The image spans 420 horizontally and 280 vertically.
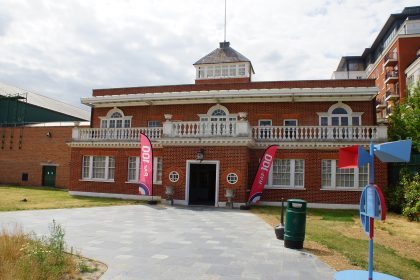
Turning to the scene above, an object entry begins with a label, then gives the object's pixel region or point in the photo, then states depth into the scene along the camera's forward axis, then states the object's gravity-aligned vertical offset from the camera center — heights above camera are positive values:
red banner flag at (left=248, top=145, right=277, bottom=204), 16.80 -0.22
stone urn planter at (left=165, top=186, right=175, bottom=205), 18.05 -1.37
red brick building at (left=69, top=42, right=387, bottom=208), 17.81 +1.77
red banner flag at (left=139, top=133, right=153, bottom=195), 17.95 +0.00
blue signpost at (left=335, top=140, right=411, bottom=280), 5.40 +0.02
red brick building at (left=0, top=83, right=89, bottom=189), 28.62 +0.80
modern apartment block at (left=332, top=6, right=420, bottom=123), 41.47 +16.23
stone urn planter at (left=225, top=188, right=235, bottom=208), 17.02 -1.31
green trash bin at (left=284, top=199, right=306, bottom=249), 8.78 -1.40
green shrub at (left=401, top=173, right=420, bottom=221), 14.35 -1.01
